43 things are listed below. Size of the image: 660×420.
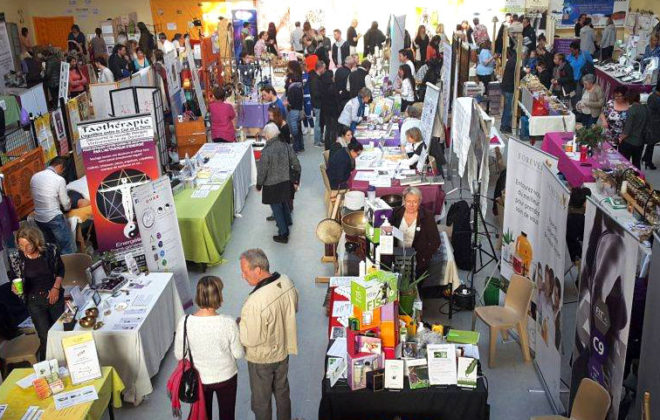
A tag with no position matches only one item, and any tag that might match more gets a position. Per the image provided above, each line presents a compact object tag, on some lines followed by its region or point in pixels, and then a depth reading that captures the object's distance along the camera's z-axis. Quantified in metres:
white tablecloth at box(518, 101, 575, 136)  9.91
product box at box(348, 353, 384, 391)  3.86
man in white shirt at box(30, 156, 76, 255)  6.29
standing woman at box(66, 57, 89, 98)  12.54
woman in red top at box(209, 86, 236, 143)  9.48
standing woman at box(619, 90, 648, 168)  8.34
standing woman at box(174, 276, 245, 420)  3.75
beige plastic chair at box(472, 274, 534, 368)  5.03
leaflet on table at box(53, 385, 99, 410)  3.88
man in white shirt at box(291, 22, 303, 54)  18.05
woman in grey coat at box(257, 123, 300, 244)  7.00
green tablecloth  6.59
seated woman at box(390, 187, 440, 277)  5.50
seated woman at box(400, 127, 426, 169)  7.63
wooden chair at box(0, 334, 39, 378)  4.86
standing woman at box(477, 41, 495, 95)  13.21
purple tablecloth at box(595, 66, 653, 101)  11.77
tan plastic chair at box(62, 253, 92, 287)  5.78
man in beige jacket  3.85
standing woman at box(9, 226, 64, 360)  4.76
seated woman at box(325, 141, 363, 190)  7.32
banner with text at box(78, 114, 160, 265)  5.82
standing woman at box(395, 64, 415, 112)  10.80
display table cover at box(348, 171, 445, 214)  7.02
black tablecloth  3.89
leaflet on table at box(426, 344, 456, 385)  3.90
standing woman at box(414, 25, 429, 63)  15.33
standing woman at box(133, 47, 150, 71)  13.08
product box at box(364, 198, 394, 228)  5.19
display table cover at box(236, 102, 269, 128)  11.29
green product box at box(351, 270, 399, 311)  3.93
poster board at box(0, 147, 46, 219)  7.00
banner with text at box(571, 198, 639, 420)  3.49
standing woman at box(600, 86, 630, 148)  8.62
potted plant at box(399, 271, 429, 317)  4.66
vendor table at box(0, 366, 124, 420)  3.83
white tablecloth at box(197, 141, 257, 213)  8.16
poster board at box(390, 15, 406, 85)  12.79
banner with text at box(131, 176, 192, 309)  5.57
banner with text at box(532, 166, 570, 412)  4.30
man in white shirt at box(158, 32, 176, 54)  15.20
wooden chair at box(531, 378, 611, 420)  3.63
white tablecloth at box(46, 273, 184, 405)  4.61
